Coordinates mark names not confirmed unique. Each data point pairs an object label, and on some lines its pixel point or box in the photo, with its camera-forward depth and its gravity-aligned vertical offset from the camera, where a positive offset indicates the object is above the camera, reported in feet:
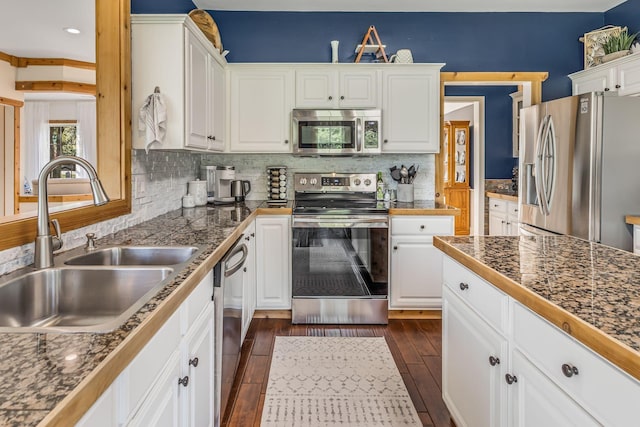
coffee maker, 12.07 +0.32
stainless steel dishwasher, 6.10 -2.02
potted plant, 11.39 +4.08
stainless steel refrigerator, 10.11 +0.70
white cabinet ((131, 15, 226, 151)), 7.88 +2.34
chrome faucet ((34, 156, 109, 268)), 4.57 -0.07
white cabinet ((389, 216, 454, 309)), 11.12 -1.75
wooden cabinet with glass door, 24.58 +1.77
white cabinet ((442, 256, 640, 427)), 2.78 -1.49
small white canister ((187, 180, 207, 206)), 11.43 +0.11
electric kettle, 12.47 +0.18
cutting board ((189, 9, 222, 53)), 10.21 +4.14
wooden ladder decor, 12.31 +4.36
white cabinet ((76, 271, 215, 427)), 2.73 -1.51
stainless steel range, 10.91 -1.79
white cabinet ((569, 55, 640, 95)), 10.71 +3.22
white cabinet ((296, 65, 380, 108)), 12.00 +3.01
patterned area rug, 6.87 -3.51
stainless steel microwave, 11.83 +1.76
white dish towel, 7.67 +1.42
